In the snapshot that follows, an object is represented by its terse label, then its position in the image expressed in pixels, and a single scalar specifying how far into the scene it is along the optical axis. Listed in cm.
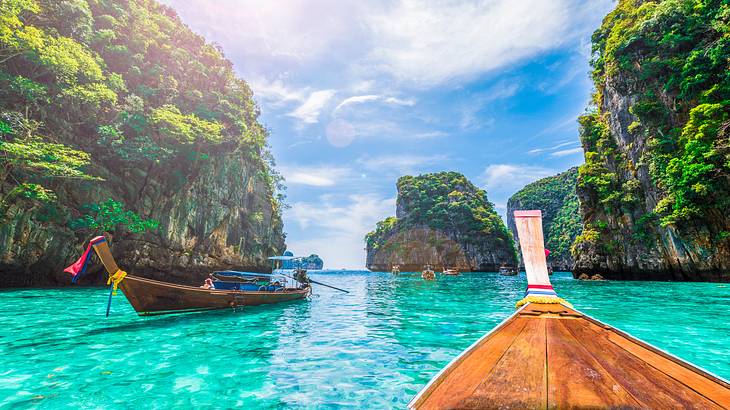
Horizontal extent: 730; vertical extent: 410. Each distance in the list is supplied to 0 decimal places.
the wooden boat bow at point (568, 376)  187
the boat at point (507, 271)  5344
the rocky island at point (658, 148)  2116
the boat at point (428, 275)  3900
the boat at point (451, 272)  5094
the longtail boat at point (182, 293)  912
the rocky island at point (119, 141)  1666
